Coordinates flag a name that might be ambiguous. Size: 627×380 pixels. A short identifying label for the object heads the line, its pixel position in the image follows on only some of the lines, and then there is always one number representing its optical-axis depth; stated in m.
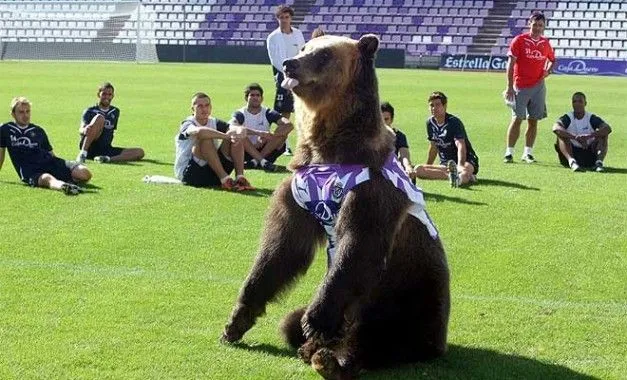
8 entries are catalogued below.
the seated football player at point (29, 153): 11.20
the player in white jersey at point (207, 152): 11.21
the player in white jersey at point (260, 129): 13.01
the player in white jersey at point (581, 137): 14.02
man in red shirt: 15.00
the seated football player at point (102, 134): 13.69
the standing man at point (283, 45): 14.65
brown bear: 4.52
